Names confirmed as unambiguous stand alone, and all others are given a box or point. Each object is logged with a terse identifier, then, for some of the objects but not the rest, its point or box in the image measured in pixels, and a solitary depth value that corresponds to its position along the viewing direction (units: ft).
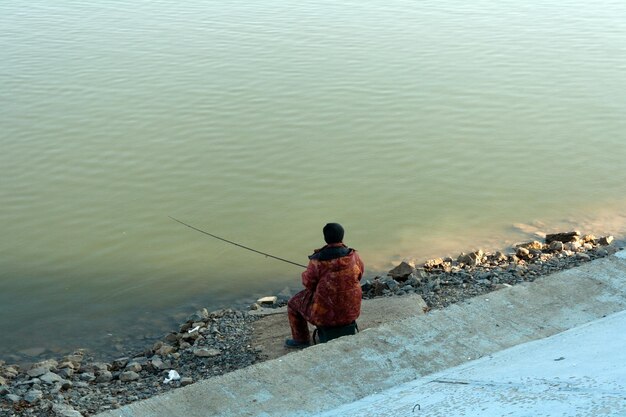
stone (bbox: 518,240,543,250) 30.01
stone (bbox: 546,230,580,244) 30.67
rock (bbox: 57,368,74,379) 22.41
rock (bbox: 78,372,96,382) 21.88
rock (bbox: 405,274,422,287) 26.17
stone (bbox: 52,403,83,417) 17.84
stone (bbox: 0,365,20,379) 22.81
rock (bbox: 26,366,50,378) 22.13
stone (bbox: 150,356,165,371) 22.01
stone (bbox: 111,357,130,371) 23.21
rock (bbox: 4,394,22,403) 19.94
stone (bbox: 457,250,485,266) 28.73
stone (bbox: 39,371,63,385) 21.33
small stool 20.56
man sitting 20.31
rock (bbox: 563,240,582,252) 29.27
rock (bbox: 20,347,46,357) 25.14
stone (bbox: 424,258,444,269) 28.96
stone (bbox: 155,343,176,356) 23.37
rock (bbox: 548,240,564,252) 29.19
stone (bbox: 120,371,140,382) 21.38
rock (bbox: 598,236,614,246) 30.30
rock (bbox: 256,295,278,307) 27.33
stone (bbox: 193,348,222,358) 22.35
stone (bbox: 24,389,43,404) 19.84
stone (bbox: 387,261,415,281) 27.25
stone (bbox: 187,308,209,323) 26.13
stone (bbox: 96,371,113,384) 21.71
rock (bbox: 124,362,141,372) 22.17
